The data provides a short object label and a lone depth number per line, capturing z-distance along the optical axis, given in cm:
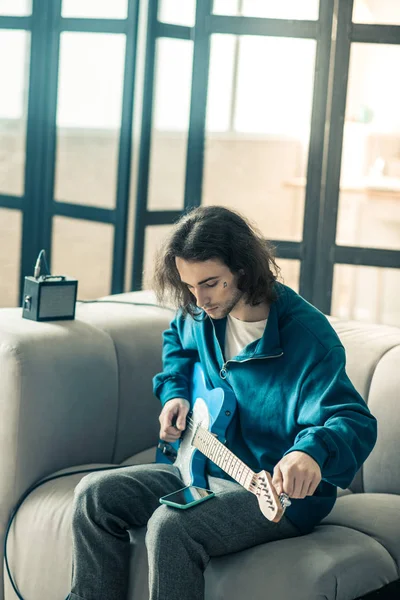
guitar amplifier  463
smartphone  392
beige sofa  387
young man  383
